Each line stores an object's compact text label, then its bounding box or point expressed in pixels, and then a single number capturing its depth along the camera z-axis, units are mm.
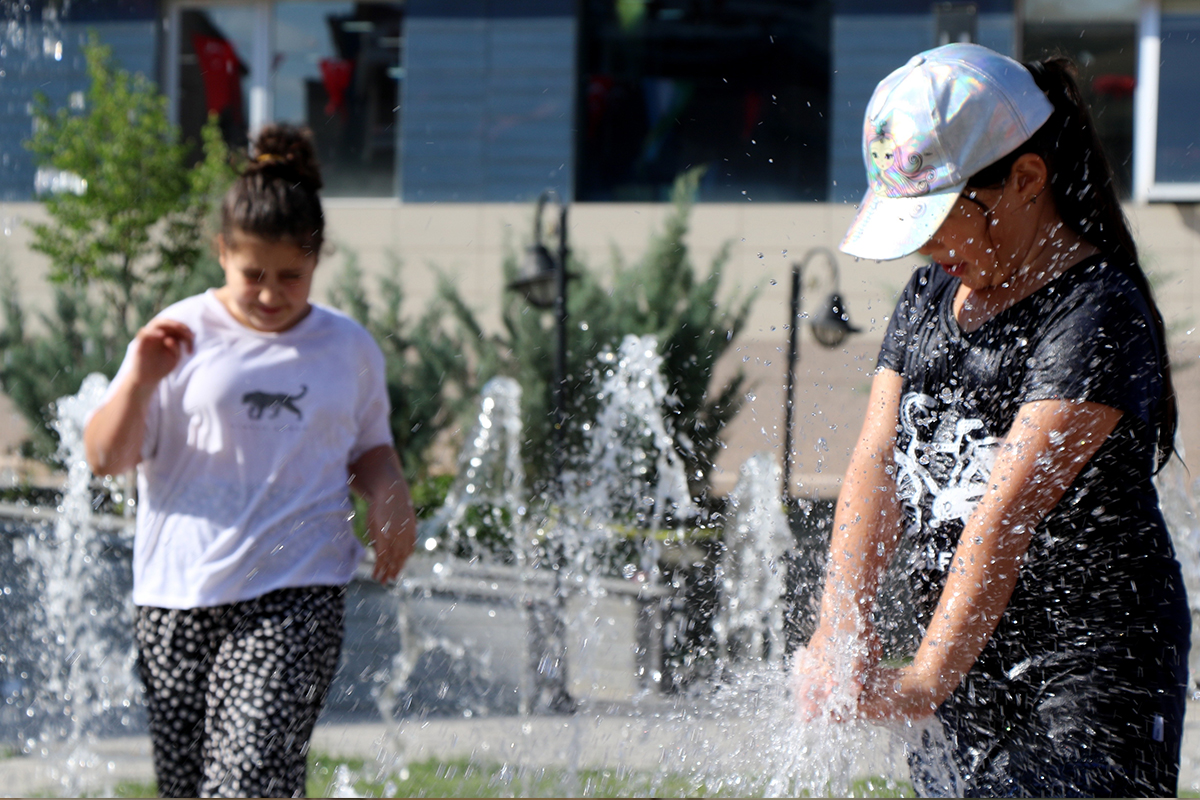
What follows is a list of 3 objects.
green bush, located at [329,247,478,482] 13867
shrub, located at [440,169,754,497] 13352
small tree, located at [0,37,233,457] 15164
